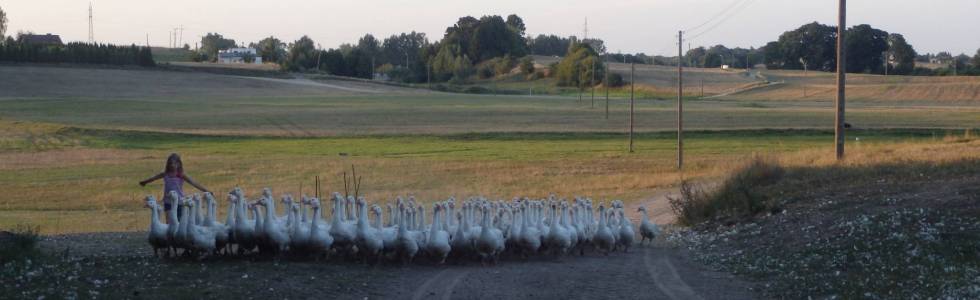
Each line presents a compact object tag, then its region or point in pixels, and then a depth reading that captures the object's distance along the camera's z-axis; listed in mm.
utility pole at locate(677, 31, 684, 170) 40750
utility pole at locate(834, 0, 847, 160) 31623
